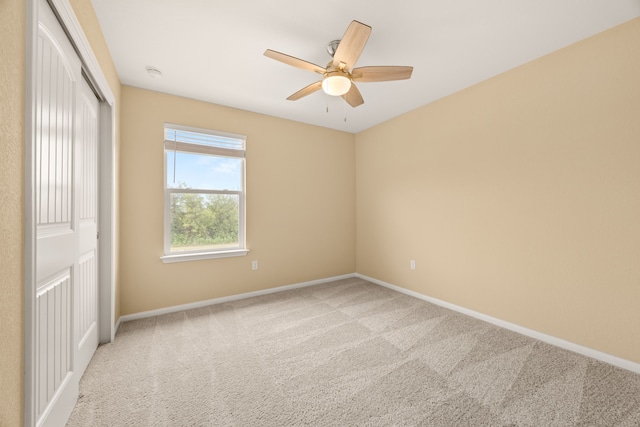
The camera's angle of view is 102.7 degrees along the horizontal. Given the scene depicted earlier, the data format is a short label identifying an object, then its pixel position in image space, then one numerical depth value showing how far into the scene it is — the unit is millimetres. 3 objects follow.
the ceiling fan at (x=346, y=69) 1700
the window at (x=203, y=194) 3027
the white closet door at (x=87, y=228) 1657
